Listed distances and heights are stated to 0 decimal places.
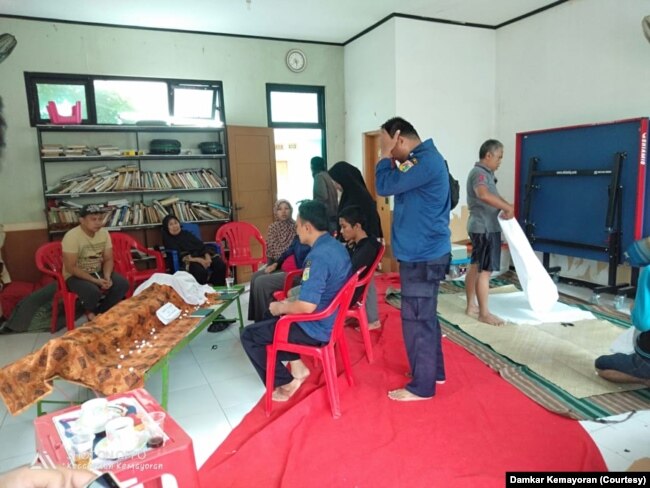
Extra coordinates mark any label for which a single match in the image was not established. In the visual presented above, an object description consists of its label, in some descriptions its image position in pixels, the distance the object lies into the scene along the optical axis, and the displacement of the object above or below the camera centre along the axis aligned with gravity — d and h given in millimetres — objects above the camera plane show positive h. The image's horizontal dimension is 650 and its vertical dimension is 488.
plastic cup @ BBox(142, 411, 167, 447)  1425 -798
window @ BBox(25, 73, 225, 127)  5082 +1039
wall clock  6098 +1615
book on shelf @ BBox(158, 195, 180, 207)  5394 -196
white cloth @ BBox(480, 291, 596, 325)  3658 -1184
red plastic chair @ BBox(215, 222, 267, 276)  5133 -635
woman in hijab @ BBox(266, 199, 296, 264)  3953 -452
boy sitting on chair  3002 -426
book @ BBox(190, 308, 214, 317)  2941 -849
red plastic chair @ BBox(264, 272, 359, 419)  2291 -863
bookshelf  4949 +120
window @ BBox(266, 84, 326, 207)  6223 +687
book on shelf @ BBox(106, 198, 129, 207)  5171 -189
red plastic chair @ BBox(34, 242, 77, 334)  3805 -745
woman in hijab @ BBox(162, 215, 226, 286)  4707 -670
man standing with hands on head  2332 -264
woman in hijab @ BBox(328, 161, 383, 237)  3316 -123
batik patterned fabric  2027 -845
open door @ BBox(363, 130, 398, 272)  5832 -73
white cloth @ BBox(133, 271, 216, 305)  3094 -702
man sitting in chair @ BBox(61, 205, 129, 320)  3727 -657
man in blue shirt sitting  2275 -574
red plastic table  1333 -829
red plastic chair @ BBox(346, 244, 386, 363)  2967 -883
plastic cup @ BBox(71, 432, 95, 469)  1341 -800
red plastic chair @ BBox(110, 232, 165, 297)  4542 -692
